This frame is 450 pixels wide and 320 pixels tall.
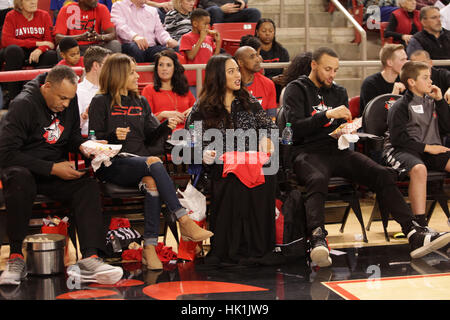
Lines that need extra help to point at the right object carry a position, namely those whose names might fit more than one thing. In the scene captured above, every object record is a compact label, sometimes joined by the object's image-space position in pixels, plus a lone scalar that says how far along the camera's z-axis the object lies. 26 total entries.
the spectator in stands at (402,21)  16.81
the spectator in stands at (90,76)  11.17
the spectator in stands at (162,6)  16.22
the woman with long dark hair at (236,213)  9.37
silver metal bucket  8.77
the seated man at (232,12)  16.22
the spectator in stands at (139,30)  14.14
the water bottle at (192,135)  9.66
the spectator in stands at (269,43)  14.59
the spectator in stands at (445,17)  17.14
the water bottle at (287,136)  9.95
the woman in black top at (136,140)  9.21
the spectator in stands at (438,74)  12.84
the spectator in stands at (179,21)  15.45
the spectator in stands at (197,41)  14.02
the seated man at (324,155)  9.58
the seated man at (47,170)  8.66
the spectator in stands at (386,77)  12.27
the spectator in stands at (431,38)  15.02
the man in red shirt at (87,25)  13.76
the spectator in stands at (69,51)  12.34
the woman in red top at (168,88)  11.38
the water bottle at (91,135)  9.64
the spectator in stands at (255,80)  11.42
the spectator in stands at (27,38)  13.26
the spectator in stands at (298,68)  11.96
